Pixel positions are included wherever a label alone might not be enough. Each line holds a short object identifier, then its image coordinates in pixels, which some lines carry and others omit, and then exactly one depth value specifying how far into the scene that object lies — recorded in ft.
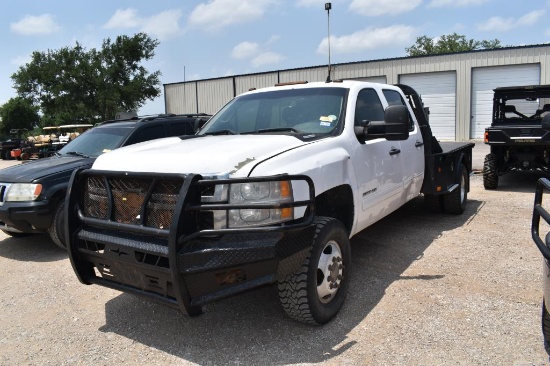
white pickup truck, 9.65
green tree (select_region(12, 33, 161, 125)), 135.85
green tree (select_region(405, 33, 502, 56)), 203.10
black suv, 18.24
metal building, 75.66
